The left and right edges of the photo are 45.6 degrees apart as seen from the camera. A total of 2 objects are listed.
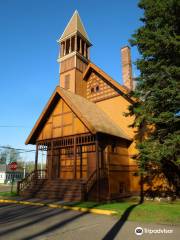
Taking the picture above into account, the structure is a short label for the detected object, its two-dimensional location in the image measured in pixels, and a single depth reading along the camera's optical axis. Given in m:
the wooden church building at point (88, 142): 15.47
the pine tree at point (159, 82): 12.38
